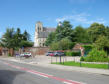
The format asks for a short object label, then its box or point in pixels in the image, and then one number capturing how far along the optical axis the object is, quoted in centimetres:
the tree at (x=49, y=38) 5508
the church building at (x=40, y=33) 8212
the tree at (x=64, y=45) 3562
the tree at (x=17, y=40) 3502
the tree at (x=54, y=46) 3611
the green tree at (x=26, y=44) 5102
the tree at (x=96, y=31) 4324
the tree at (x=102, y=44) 1755
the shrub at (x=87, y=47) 2404
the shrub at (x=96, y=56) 1332
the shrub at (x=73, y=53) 3018
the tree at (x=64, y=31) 4211
